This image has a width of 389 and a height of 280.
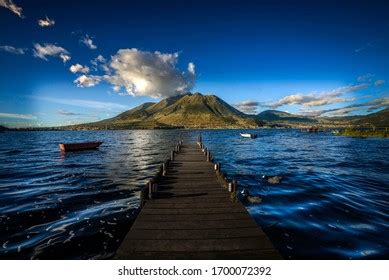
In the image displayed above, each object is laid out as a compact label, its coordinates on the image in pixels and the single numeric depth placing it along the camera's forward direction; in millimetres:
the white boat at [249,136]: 110200
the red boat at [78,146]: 53375
